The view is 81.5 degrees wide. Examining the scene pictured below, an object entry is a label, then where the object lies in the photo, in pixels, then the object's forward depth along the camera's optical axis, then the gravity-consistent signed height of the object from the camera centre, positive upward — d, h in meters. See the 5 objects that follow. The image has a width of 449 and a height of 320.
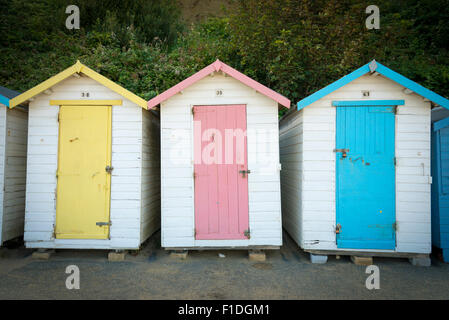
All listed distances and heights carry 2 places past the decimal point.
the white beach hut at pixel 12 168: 5.06 -0.03
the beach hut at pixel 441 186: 4.73 -0.36
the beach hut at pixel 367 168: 4.68 -0.03
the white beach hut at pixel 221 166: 4.89 +0.01
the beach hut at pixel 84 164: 4.91 +0.05
